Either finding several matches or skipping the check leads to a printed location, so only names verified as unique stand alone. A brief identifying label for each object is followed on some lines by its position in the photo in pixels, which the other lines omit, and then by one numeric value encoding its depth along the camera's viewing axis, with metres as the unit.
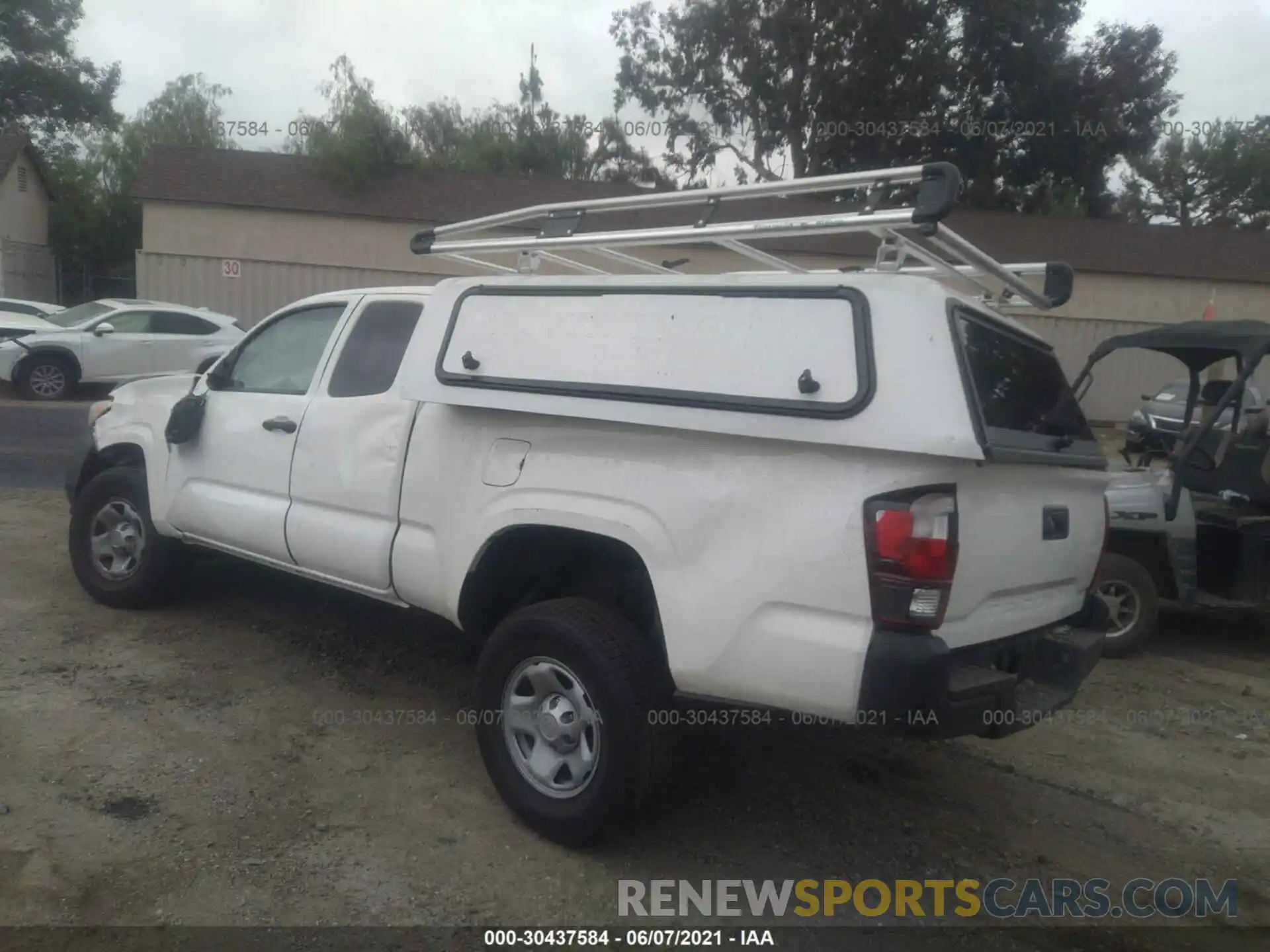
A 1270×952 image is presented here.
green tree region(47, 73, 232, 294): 34.75
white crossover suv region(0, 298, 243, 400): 15.18
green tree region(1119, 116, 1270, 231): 45.62
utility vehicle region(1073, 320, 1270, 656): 6.76
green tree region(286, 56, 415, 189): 24.89
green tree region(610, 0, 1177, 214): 30.91
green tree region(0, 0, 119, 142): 41.06
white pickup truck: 3.24
